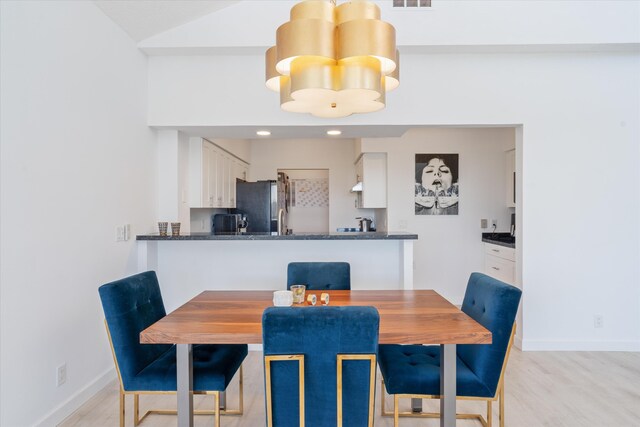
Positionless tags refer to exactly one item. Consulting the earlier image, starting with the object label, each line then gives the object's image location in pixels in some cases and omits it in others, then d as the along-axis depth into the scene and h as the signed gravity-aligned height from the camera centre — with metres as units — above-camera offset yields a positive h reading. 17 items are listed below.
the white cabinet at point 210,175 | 3.99 +0.39
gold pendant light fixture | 1.55 +0.63
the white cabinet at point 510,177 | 4.76 +0.38
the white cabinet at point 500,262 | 4.07 -0.59
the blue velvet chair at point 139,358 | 1.84 -0.76
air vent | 3.21 +1.67
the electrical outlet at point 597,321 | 3.39 -0.97
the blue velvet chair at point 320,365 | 1.41 -0.58
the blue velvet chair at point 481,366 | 1.78 -0.77
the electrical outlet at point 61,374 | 2.25 -0.95
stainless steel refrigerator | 5.46 +0.06
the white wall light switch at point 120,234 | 2.89 -0.17
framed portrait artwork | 4.96 +0.30
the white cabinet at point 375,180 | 5.08 +0.37
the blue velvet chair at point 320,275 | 2.61 -0.44
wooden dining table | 1.61 -0.50
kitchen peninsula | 3.33 -0.44
